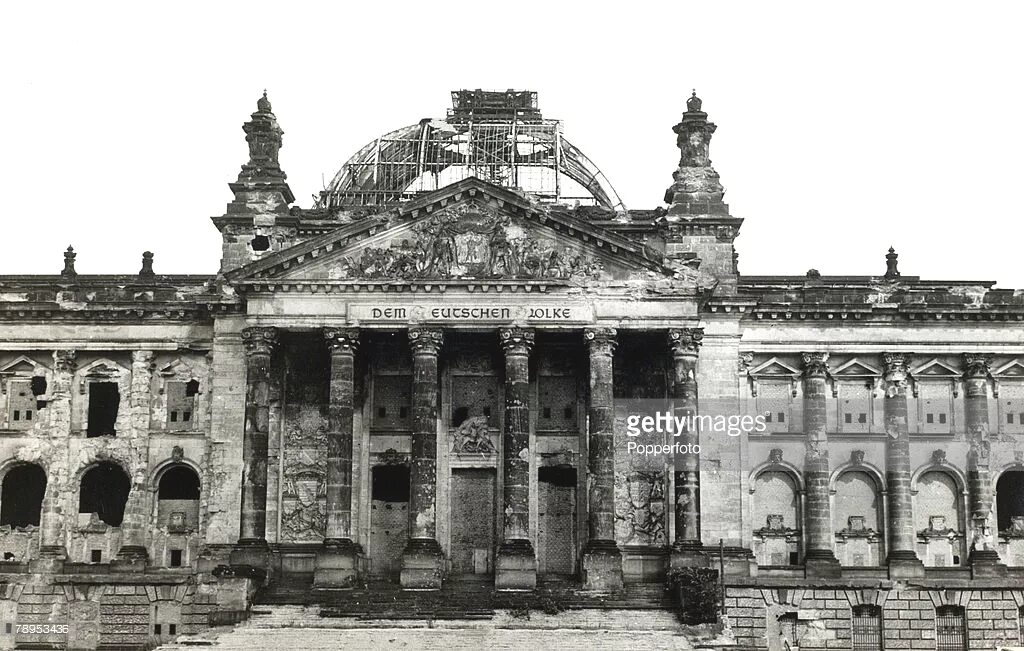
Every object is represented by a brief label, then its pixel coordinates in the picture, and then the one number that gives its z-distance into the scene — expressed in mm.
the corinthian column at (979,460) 53125
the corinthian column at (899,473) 52875
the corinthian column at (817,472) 52844
